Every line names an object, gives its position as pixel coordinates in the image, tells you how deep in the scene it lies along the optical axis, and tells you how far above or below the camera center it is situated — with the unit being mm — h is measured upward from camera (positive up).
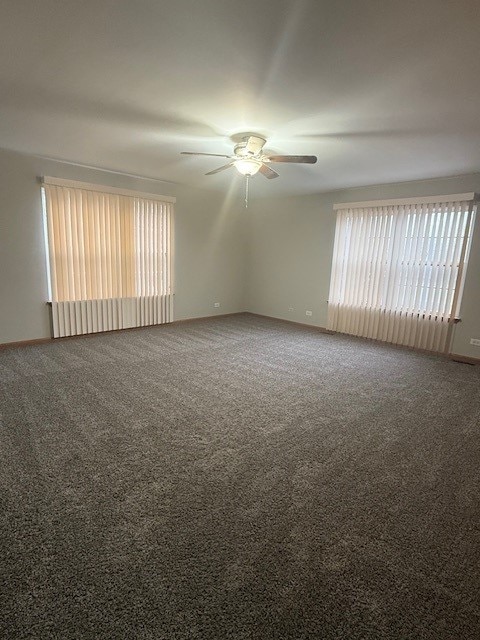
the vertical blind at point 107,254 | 4758 +77
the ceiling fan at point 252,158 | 3185 +1092
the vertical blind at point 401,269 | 4641 +28
